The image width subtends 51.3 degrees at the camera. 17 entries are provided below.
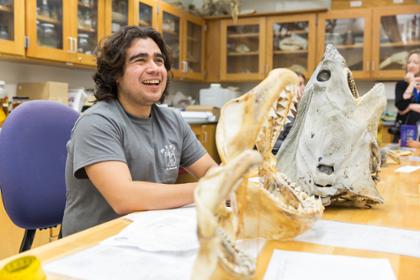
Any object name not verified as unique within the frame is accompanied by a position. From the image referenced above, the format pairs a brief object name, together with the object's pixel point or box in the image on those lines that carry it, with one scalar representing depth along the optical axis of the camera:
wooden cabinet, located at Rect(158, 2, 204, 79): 4.28
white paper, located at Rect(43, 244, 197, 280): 0.67
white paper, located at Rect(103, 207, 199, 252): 0.80
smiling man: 1.11
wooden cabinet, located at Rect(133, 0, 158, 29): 3.74
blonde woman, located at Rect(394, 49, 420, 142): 2.99
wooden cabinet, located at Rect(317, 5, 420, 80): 4.41
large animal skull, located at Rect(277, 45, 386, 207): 1.06
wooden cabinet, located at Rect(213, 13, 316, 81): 4.71
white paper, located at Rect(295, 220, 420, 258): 0.82
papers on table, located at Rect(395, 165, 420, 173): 1.73
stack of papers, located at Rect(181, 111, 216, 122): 3.92
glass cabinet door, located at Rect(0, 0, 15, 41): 2.60
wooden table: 0.75
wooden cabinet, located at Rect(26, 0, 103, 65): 2.79
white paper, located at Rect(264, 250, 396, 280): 0.68
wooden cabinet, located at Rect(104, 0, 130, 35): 3.45
